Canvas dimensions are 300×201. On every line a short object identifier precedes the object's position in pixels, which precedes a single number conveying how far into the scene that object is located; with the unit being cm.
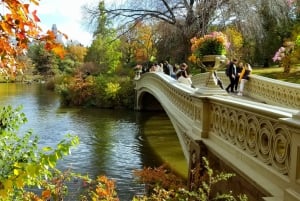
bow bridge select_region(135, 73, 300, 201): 346
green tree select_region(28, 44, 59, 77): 7106
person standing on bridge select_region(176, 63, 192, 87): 1454
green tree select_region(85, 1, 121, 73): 4478
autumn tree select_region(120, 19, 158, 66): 4444
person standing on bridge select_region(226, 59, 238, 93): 1547
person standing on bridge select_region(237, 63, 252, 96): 1519
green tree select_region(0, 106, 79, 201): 205
